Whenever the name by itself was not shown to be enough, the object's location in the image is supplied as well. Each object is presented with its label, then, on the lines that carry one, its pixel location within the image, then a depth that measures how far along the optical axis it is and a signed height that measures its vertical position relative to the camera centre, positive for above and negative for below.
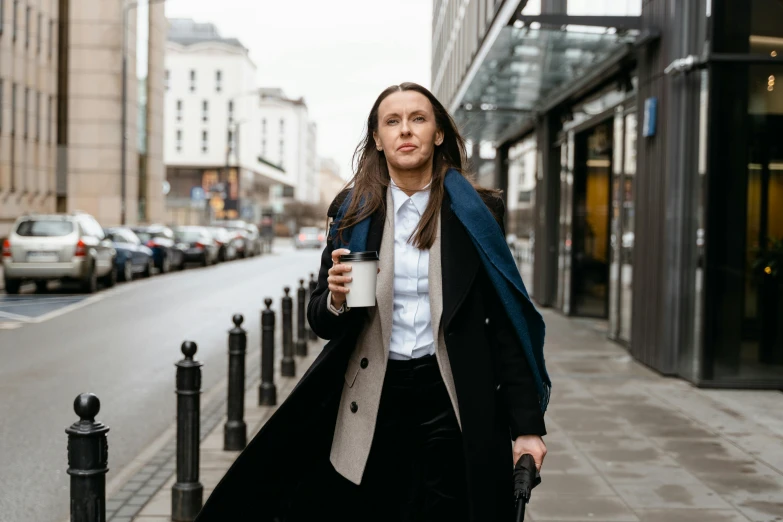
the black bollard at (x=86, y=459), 3.13 -0.75
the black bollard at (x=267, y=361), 8.03 -1.09
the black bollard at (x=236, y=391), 6.46 -1.08
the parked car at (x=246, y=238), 44.31 -0.41
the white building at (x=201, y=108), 103.62 +12.92
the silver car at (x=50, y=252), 20.25 -0.54
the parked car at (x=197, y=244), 34.41 -0.58
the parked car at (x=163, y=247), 29.77 -0.59
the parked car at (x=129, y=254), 25.06 -0.72
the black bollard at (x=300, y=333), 11.36 -1.19
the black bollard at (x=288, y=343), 9.85 -1.15
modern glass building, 9.02 +0.84
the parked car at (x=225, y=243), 40.06 -0.57
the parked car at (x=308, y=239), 63.03 -0.53
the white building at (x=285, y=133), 149.00 +15.05
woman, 2.73 -0.40
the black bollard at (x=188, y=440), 5.06 -1.12
